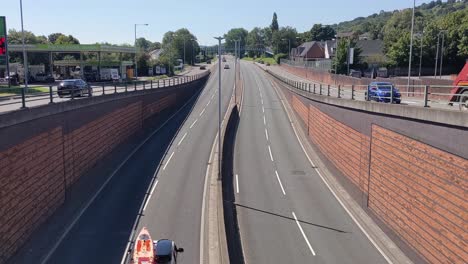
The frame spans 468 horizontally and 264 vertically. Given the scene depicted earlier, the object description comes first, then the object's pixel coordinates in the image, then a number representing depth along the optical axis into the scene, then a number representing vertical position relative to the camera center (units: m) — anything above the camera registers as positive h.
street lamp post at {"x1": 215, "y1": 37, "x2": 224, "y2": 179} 30.72 -6.42
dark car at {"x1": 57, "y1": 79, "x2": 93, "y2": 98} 35.12 -2.07
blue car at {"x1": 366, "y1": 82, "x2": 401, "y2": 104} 30.66 -2.08
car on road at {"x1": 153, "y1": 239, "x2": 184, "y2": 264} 15.42 -6.41
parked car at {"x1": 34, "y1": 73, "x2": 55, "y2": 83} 64.30 -2.94
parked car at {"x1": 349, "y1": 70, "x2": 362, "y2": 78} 86.75 -2.57
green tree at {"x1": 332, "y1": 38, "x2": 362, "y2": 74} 94.94 +0.67
